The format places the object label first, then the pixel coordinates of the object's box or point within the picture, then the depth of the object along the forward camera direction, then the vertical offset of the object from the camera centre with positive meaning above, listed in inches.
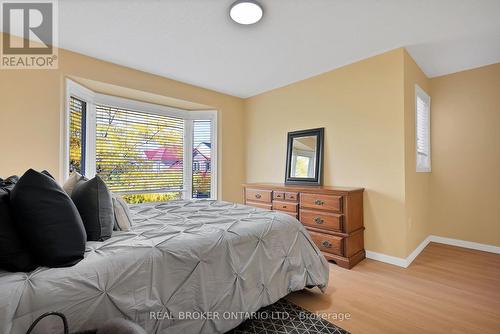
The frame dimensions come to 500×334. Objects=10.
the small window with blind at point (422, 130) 124.6 +21.7
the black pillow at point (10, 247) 38.3 -13.4
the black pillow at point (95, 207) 54.3 -9.5
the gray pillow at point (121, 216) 64.0 -13.6
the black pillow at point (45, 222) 40.6 -9.8
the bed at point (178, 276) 37.8 -22.1
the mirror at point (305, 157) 135.0 +6.4
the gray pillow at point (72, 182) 62.7 -4.2
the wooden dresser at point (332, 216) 106.0 -23.0
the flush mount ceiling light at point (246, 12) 76.9 +52.9
